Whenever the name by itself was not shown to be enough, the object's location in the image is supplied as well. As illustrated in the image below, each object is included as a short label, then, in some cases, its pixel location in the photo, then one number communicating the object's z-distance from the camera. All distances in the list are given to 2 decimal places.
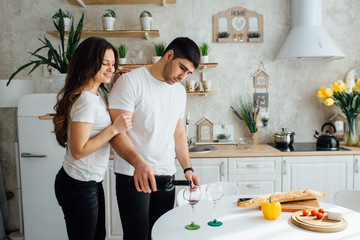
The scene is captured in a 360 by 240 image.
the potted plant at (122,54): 3.35
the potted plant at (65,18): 3.19
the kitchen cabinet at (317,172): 2.99
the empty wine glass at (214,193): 1.60
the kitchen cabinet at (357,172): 2.98
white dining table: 1.46
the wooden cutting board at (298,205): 1.73
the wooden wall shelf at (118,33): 3.20
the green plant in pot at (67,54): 2.75
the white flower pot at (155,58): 3.31
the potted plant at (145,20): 3.22
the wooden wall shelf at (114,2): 3.32
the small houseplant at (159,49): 3.35
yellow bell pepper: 1.61
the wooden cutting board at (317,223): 1.48
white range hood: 3.14
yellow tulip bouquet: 3.21
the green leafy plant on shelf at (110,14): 3.21
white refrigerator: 2.79
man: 1.72
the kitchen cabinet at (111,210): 2.95
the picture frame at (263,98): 3.56
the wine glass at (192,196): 1.53
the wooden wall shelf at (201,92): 3.37
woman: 1.61
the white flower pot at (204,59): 3.35
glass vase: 3.26
